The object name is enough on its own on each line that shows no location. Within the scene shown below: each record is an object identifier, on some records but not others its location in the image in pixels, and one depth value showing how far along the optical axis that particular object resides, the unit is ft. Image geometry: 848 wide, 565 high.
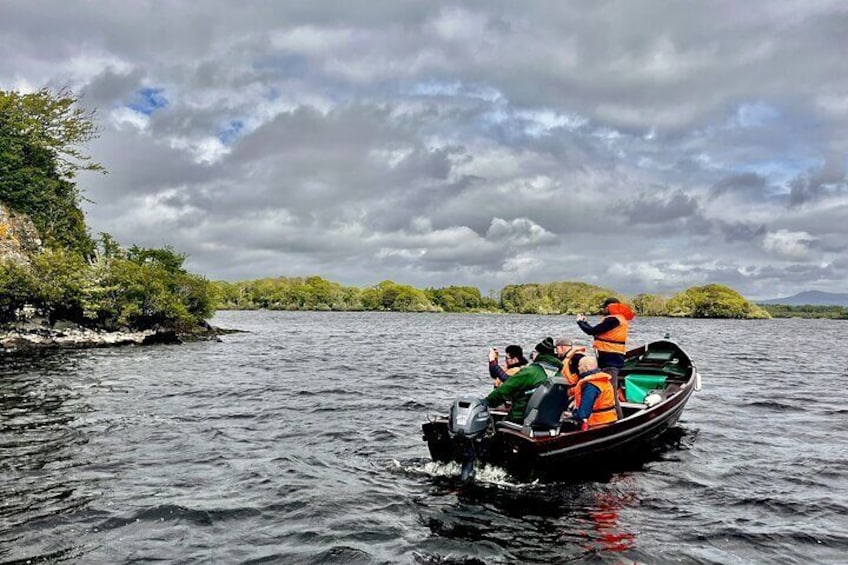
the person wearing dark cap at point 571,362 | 43.93
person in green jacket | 38.91
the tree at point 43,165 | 147.02
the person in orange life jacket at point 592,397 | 39.65
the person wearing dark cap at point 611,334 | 44.50
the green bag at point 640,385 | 54.91
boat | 36.06
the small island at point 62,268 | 119.75
